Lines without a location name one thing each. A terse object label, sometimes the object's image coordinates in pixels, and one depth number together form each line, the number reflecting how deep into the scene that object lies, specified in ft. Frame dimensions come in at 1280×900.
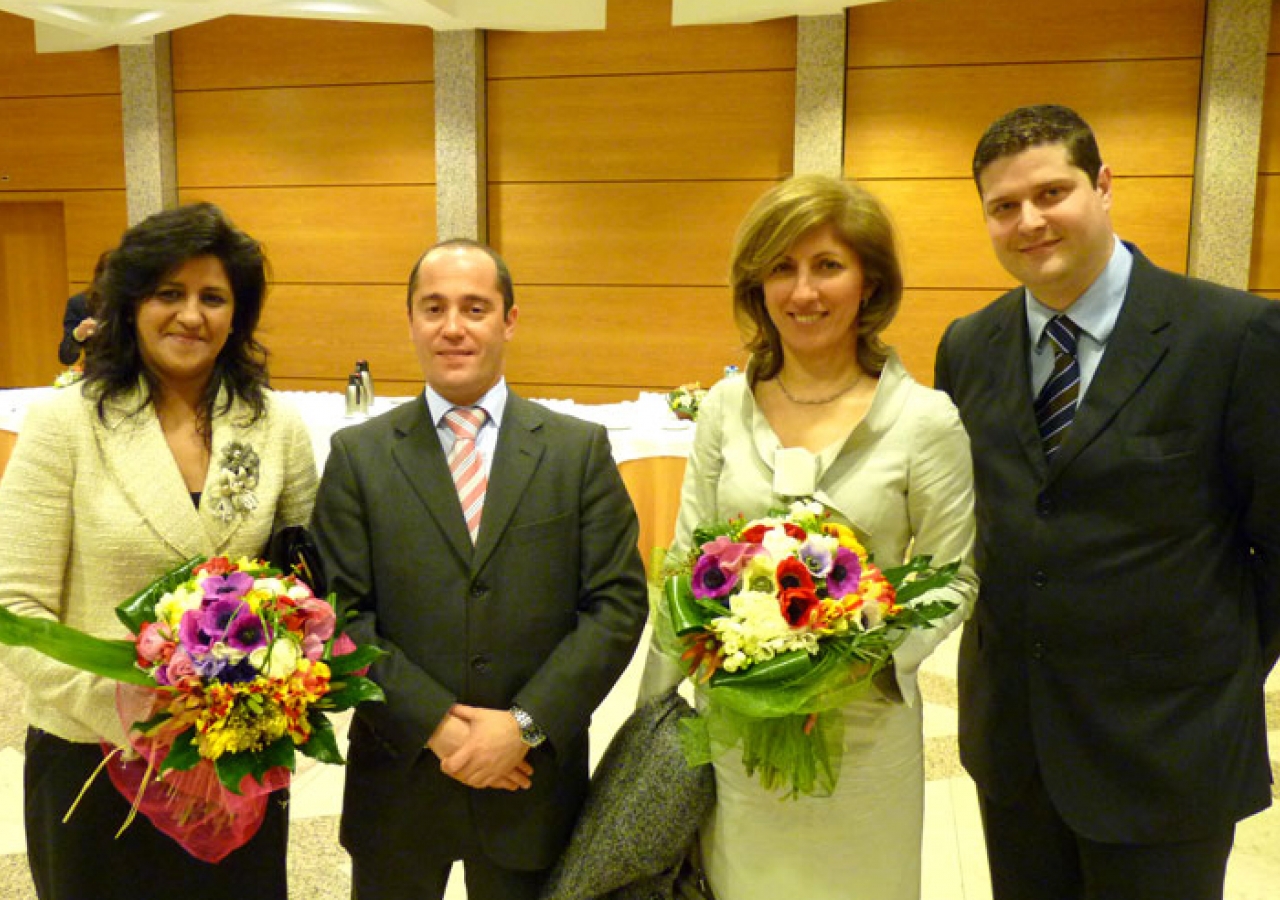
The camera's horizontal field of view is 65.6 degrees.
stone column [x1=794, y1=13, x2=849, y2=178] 23.24
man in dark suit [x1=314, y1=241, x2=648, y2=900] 5.92
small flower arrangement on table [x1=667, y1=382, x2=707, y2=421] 17.57
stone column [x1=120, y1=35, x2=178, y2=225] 26.89
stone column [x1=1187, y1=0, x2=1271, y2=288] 20.92
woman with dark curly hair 5.77
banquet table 16.60
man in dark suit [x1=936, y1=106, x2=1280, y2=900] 5.78
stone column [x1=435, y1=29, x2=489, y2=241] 25.20
